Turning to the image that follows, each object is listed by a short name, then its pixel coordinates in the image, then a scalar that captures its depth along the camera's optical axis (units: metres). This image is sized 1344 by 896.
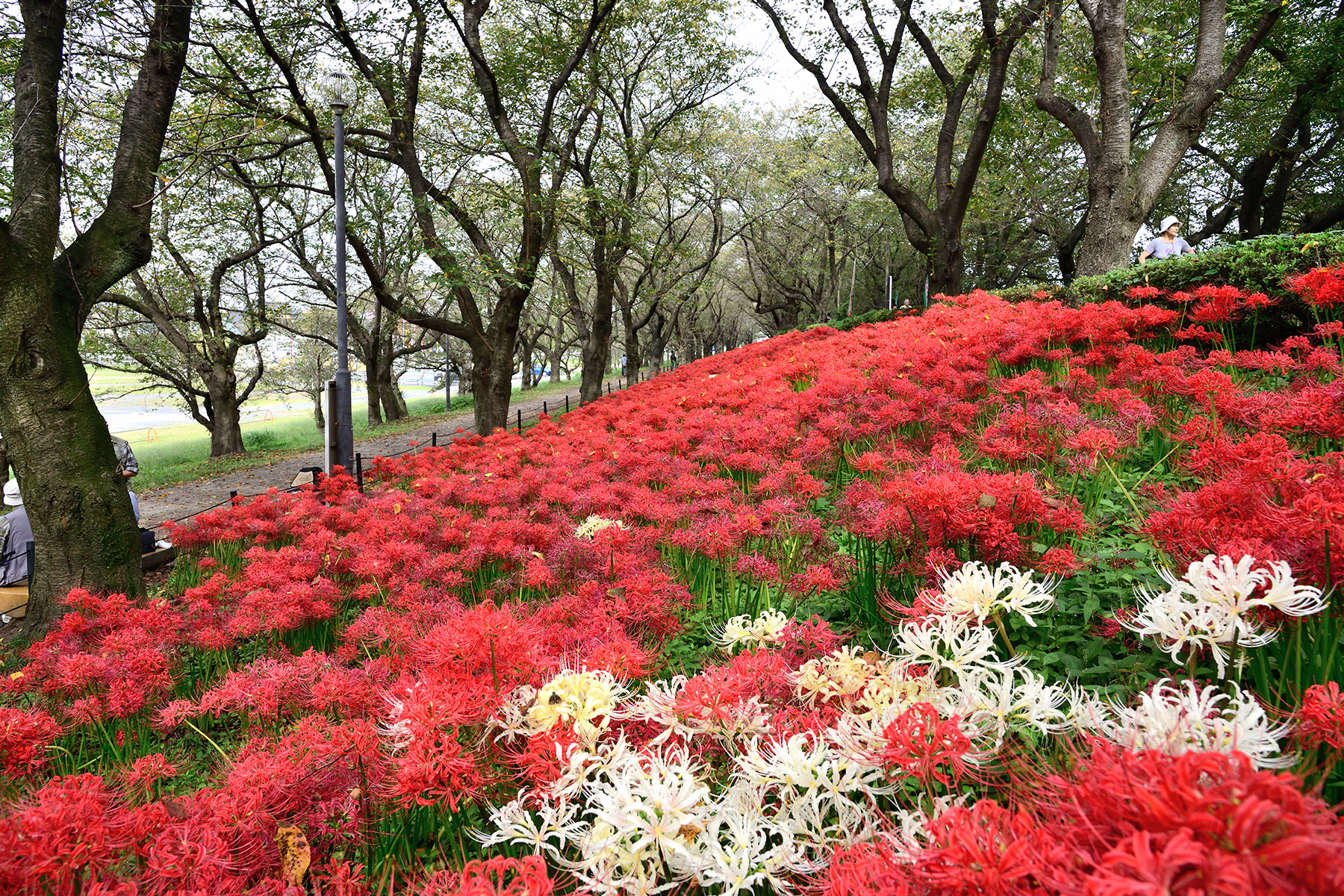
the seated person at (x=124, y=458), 4.95
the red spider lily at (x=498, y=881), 1.03
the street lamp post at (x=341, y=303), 8.14
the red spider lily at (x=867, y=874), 0.98
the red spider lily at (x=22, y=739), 1.88
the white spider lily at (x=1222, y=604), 1.16
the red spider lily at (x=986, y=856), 0.81
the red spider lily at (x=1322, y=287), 3.14
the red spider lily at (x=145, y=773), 1.80
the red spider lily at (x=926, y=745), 1.13
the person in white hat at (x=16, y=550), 5.60
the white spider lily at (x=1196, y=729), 0.94
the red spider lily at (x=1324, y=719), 1.01
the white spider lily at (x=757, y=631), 1.90
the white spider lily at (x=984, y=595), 1.44
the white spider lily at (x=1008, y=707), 1.22
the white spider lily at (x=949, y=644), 1.34
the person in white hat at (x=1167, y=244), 7.60
